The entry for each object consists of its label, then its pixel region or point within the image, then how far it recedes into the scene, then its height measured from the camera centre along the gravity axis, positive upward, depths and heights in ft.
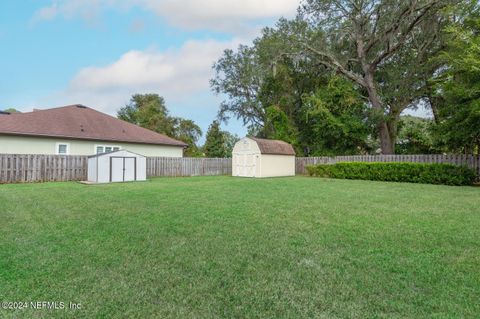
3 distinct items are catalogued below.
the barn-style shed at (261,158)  62.23 +0.32
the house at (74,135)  50.83 +4.40
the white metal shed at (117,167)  46.44 -1.64
